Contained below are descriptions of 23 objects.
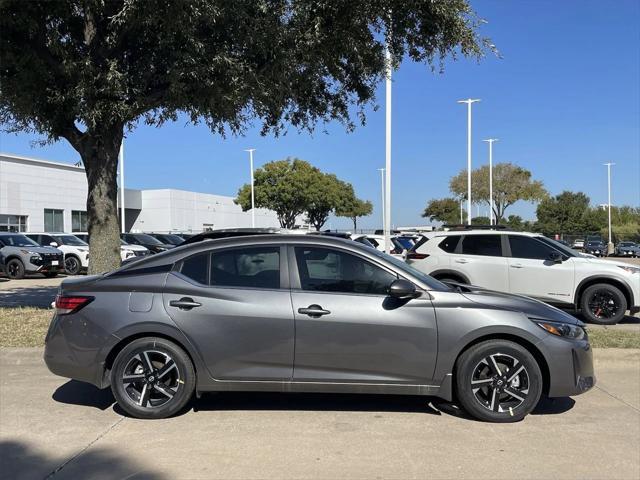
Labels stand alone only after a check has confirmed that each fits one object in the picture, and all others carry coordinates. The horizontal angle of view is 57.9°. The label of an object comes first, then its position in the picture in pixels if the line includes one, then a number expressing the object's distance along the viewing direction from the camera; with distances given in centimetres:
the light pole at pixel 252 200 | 4812
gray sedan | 490
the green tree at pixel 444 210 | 7812
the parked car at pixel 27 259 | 1958
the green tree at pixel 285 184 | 5000
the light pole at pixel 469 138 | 3714
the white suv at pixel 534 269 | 987
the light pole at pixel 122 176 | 3629
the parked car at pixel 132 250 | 2152
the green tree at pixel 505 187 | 5200
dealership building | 4419
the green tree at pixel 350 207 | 5797
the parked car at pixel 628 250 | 4988
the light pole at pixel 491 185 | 4522
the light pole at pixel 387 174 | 1978
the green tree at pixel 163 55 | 776
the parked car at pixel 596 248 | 4878
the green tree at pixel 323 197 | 5051
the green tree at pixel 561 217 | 6950
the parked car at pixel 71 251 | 2127
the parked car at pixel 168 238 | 2820
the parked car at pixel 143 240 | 2519
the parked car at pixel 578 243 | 5125
